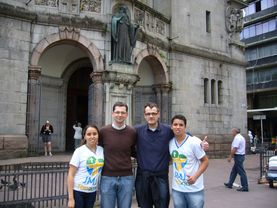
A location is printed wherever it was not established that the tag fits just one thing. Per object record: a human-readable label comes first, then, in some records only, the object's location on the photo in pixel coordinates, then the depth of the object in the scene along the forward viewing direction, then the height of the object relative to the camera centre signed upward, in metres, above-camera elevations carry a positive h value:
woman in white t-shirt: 4.15 -0.52
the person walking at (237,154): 9.84 -0.77
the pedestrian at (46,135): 14.41 -0.34
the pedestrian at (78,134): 15.63 -0.34
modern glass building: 41.84 +8.73
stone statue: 14.24 +3.91
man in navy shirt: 4.27 -0.44
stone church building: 13.05 +3.04
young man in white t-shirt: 4.27 -0.44
